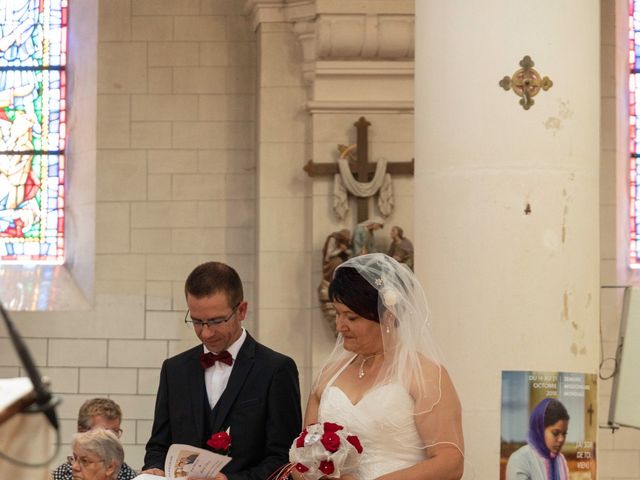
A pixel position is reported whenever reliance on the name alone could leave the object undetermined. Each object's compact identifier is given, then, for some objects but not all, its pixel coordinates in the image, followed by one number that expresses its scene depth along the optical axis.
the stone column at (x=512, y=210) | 6.98
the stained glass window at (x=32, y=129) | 13.47
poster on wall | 6.87
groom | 5.80
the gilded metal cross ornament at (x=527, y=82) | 7.02
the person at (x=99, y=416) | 9.50
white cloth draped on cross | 12.01
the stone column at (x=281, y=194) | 12.35
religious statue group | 11.79
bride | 5.41
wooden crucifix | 12.06
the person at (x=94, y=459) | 6.91
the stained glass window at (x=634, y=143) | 13.38
